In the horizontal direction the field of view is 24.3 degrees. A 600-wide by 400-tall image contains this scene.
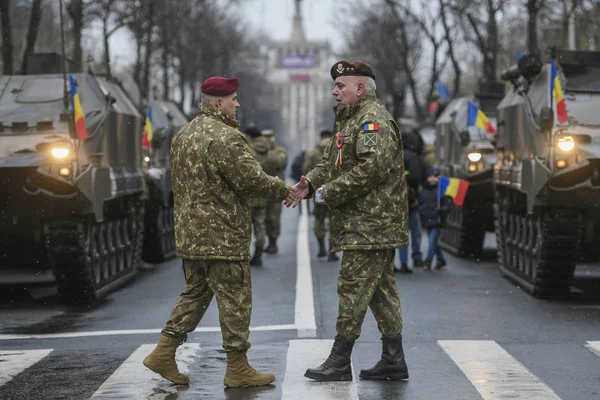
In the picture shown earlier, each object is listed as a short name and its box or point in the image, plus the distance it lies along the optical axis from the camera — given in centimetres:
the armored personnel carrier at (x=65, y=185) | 1337
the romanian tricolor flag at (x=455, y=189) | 1855
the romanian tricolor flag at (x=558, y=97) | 1416
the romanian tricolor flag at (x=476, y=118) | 1986
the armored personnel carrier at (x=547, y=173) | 1306
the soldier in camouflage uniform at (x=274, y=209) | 2080
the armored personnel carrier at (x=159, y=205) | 1914
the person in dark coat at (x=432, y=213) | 1797
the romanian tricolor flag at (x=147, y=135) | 1978
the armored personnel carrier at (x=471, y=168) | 1945
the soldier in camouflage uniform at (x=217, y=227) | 851
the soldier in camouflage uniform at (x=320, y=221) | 1973
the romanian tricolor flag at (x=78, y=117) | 1443
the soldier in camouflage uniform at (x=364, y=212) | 861
